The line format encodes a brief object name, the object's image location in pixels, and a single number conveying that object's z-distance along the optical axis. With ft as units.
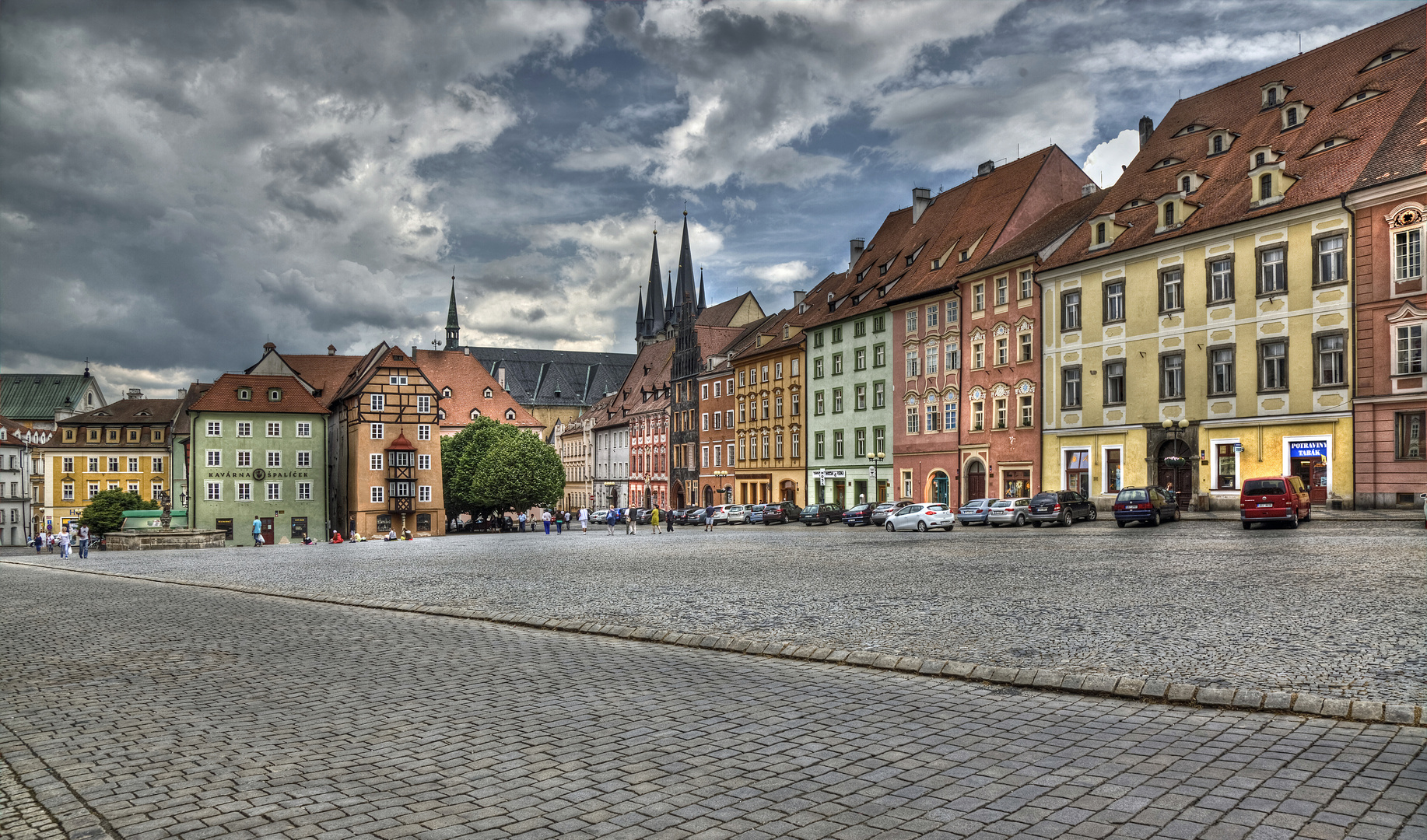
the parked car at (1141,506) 117.70
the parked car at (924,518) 144.05
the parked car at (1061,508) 133.18
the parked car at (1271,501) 102.06
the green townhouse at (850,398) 207.82
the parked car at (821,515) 189.06
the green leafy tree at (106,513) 279.69
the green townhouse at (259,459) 254.47
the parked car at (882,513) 169.78
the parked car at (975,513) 146.61
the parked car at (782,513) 206.80
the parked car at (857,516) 176.86
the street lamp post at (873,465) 206.69
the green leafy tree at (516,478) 262.88
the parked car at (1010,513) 139.33
